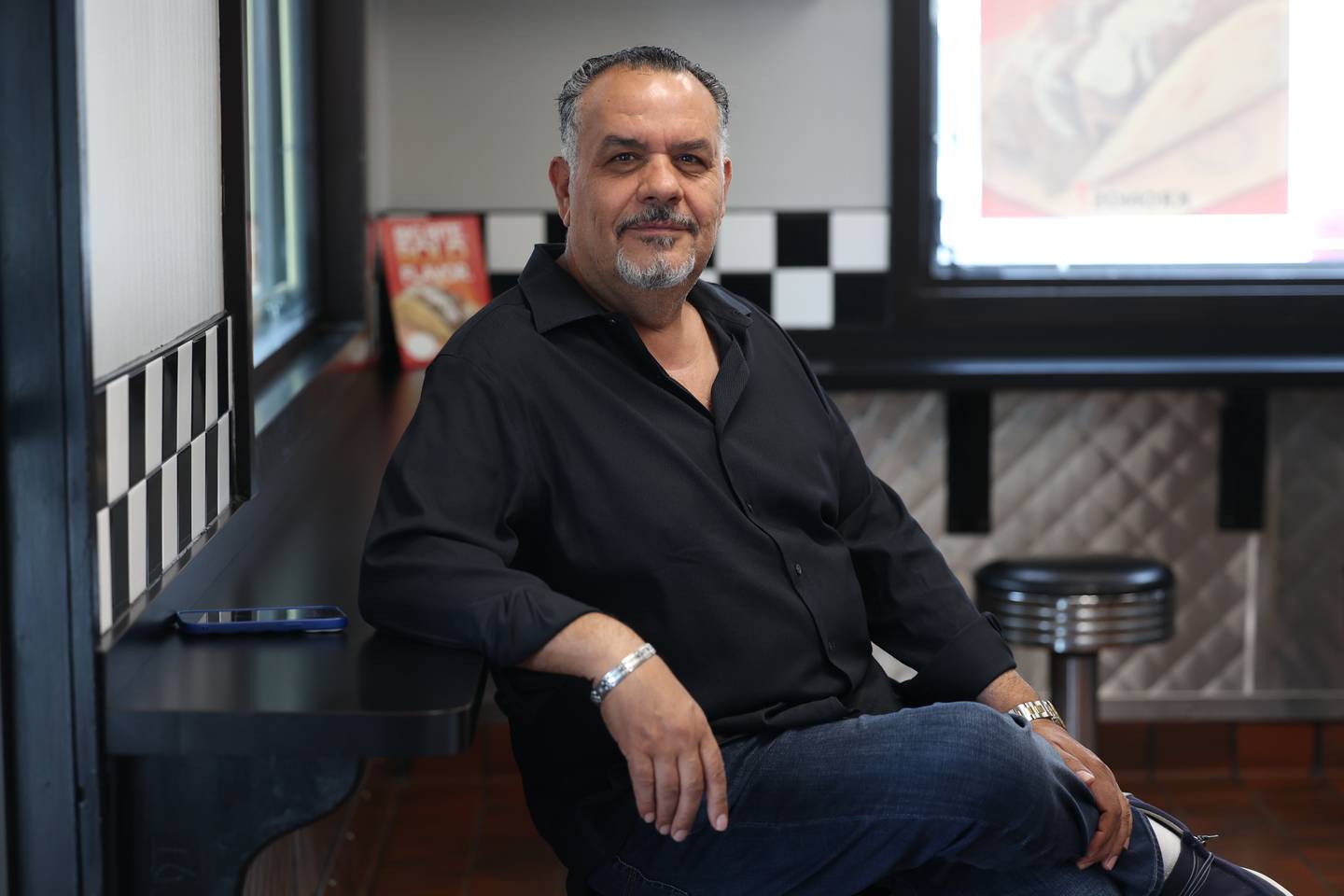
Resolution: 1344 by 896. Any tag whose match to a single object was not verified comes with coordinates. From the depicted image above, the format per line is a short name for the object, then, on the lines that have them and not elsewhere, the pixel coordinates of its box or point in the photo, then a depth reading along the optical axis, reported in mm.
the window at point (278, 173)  3648
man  2438
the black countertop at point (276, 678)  2273
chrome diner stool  3845
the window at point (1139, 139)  4156
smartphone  2460
